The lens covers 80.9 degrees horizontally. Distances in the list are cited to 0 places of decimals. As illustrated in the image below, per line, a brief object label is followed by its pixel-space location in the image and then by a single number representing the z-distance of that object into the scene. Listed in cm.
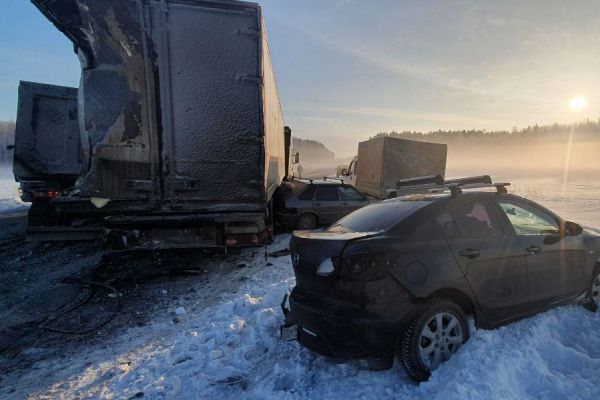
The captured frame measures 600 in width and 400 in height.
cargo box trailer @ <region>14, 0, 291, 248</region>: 502
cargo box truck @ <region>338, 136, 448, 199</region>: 1384
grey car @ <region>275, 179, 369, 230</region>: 937
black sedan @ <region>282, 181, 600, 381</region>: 268
